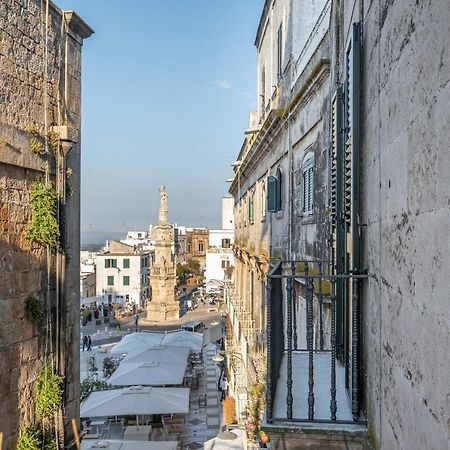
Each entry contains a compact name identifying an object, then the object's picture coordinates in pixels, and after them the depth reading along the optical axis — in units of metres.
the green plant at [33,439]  6.46
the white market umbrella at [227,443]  11.63
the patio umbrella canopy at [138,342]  21.67
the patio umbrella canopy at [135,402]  13.97
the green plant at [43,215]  6.74
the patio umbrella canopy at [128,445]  10.91
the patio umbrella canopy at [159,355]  19.03
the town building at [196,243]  85.56
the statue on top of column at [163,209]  39.47
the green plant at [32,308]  6.59
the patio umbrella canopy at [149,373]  16.69
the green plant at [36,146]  6.66
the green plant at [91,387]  16.71
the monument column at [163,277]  38.62
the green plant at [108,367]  20.76
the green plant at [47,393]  6.83
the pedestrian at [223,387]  19.87
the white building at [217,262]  56.04
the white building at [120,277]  48.97
